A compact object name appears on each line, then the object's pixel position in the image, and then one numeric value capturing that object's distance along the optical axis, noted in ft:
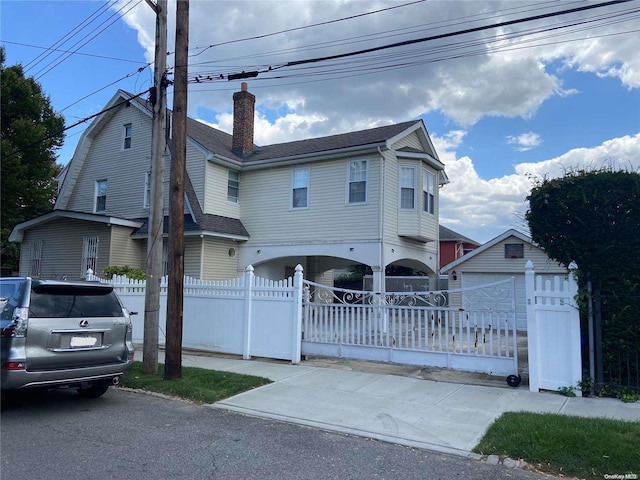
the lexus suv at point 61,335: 19.53
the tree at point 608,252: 22.99
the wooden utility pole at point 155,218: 29.25
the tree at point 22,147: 67.05
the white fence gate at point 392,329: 28.02
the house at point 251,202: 54.49
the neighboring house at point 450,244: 117.60
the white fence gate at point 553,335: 24.17
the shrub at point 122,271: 52.42
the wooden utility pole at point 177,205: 27.78
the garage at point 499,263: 62.75
